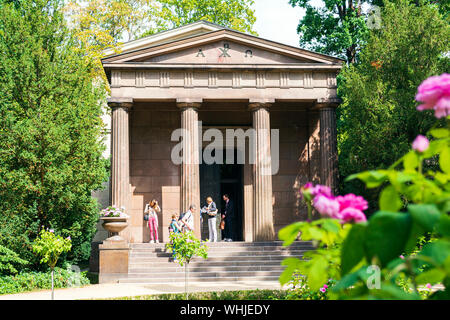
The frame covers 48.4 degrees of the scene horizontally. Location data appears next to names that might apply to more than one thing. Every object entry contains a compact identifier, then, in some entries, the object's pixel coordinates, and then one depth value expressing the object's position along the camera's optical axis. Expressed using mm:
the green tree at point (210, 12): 41166
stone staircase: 18406
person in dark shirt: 24500
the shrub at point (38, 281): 16141
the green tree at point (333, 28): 28469
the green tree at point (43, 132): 18188
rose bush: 1952
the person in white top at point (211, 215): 22641
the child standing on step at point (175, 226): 20339
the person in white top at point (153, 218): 23453
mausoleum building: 22547
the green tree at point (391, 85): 20609
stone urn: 19391
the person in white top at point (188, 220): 20347
